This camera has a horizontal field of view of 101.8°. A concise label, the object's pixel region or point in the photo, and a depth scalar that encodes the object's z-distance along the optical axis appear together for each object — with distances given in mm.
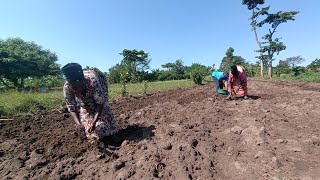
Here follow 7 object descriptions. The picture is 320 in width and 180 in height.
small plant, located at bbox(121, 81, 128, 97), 4837
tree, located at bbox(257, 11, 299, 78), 11438
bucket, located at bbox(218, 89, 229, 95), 3914
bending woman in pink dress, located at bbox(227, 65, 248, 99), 3377
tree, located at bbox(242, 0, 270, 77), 11730
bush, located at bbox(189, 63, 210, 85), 7090
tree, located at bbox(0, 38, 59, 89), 11402
